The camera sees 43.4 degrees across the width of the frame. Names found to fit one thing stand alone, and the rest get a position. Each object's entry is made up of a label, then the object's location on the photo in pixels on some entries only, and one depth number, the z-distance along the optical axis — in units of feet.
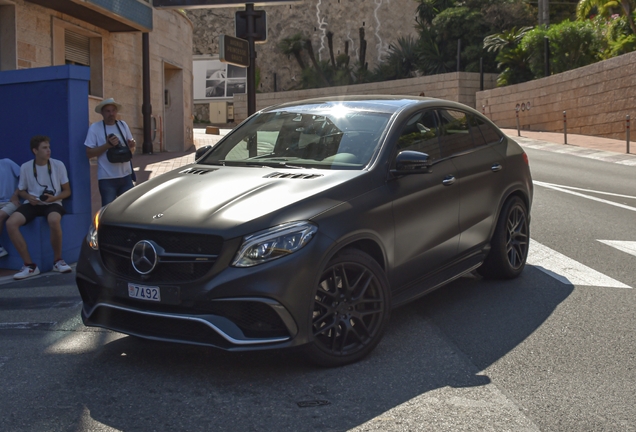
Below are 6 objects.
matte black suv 13.89
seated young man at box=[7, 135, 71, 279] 25.31
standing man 27.89
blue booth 27.63
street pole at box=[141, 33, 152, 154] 67.92
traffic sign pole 40.01
